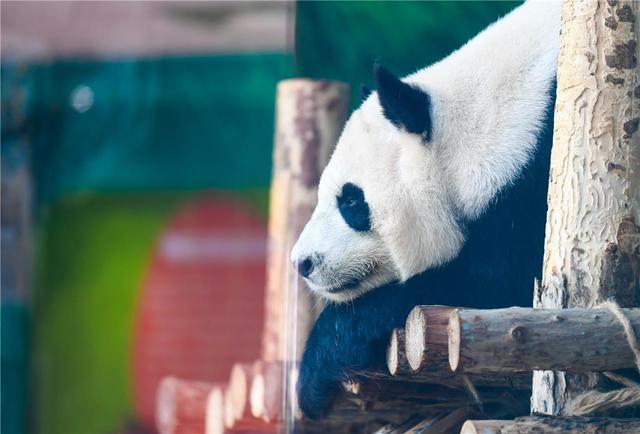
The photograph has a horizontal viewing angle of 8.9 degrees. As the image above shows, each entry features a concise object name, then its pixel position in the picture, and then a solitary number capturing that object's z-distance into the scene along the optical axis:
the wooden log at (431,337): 5.86
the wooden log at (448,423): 6.18
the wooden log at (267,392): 6.37
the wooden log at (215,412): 6.58
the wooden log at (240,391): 6.48
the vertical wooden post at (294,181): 6.45
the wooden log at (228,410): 6.52
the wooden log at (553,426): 5.78
